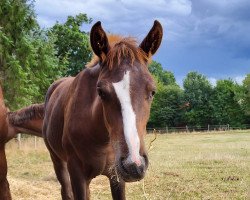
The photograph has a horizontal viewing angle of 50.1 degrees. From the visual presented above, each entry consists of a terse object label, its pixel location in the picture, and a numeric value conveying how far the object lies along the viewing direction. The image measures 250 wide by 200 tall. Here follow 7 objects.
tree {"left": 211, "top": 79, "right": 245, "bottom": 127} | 37.68
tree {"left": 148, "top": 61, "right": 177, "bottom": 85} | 51.37
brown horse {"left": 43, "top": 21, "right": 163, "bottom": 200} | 1.87
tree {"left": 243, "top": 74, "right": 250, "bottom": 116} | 39.36
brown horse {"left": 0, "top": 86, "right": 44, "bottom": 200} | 4.69
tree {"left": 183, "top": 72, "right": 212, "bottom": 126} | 36.68
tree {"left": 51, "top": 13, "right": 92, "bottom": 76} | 21.47
